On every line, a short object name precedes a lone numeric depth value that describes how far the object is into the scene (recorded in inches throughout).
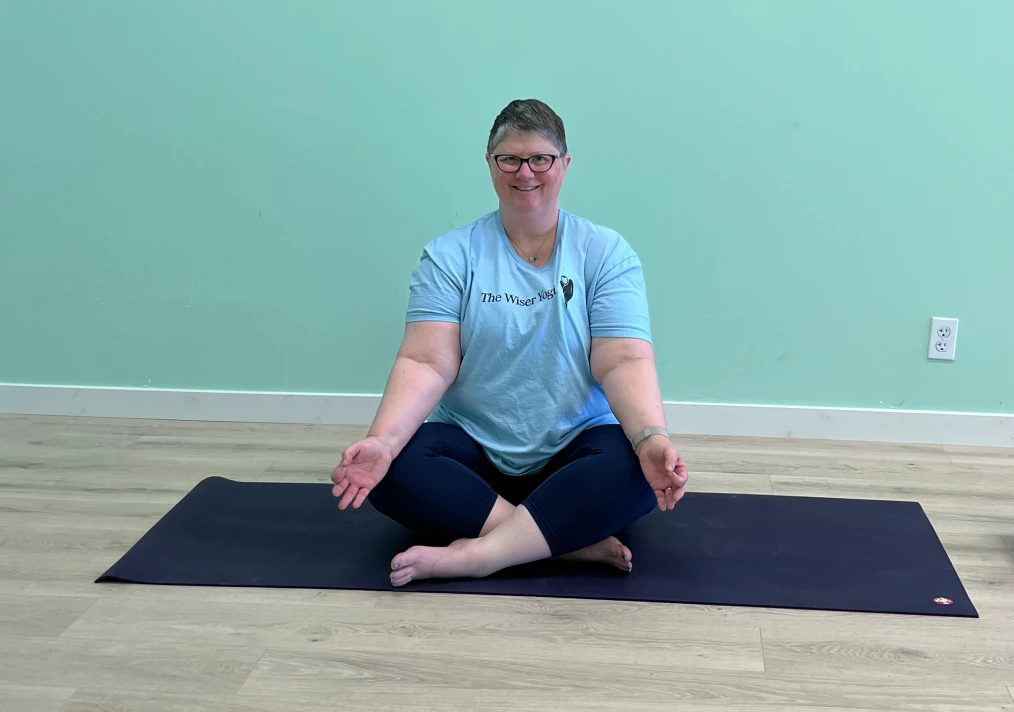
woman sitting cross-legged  72.5
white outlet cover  103.4
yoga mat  71.4
